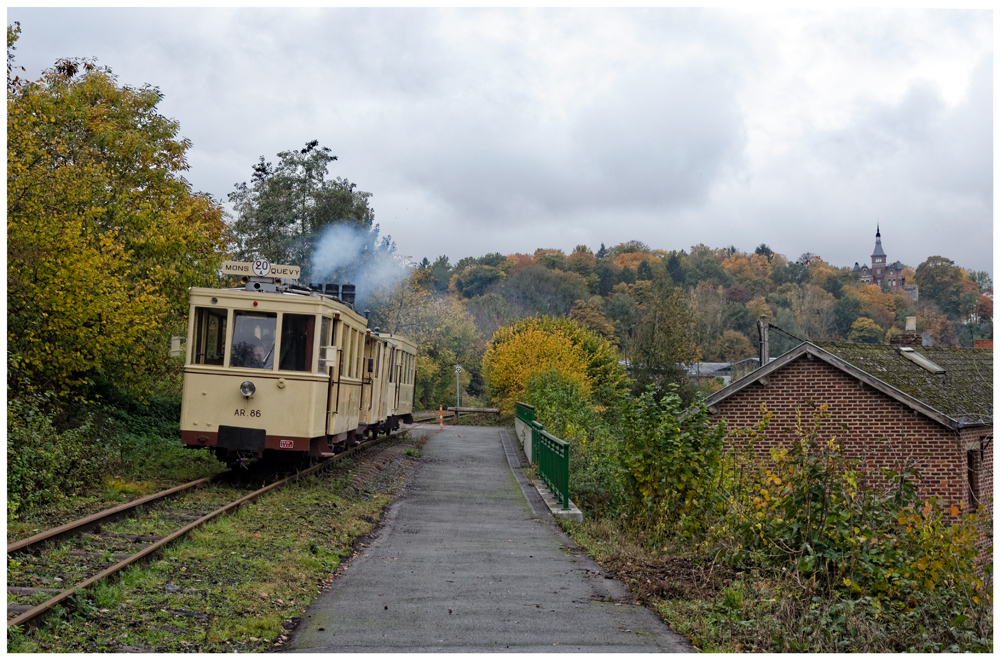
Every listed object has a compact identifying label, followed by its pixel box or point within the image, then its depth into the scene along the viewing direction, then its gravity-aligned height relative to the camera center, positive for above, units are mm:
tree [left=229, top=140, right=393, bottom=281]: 38969 +7902
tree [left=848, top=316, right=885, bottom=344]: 79625 +7298
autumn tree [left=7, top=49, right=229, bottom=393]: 12719 +2642
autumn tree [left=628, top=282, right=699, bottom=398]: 54438 +3731
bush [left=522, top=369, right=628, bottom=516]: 15242 -1040
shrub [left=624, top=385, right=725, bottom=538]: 9492 -668
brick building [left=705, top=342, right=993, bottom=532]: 19484 +75
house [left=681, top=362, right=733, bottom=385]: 88038 +3631
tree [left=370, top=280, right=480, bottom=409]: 47031 +3541
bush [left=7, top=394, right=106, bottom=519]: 9820 -1115
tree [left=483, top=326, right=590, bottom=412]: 39906 +1628
